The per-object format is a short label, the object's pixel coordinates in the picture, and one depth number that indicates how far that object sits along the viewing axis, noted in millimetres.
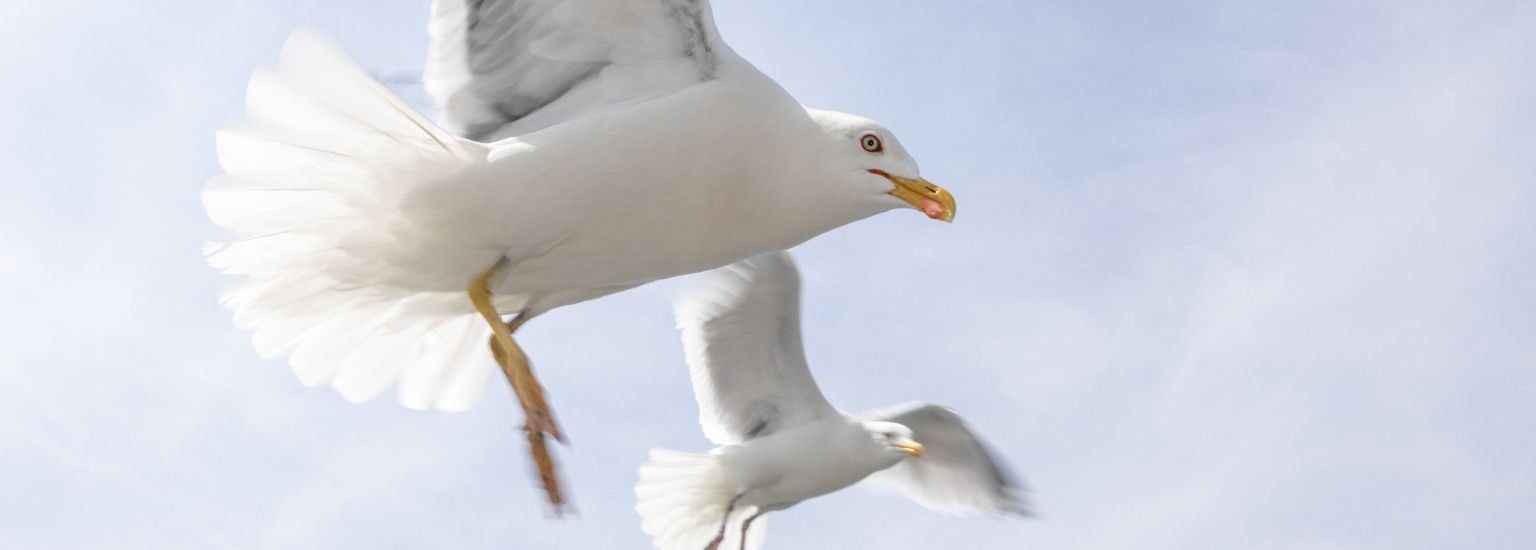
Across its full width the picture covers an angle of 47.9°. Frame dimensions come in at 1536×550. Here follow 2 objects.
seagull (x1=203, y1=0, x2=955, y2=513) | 4848
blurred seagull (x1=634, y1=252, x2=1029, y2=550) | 9484
